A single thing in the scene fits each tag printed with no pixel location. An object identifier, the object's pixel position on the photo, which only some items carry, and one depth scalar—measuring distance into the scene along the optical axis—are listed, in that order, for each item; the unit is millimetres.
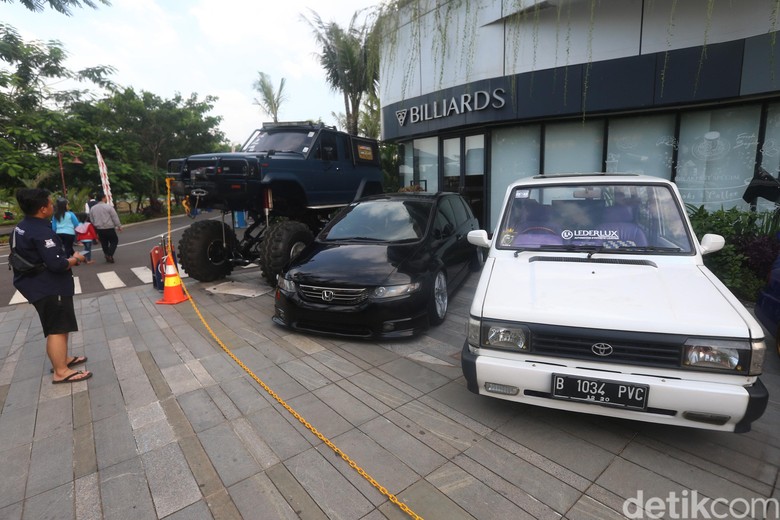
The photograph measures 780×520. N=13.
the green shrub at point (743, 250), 5867
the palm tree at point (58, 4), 8322
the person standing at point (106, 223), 10273
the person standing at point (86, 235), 9044
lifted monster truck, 5988
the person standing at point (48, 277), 3482
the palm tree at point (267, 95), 30281
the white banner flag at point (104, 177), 12353
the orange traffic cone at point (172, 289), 6504
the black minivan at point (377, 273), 4332
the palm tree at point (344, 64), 19833
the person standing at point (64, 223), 9195
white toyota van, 2322
